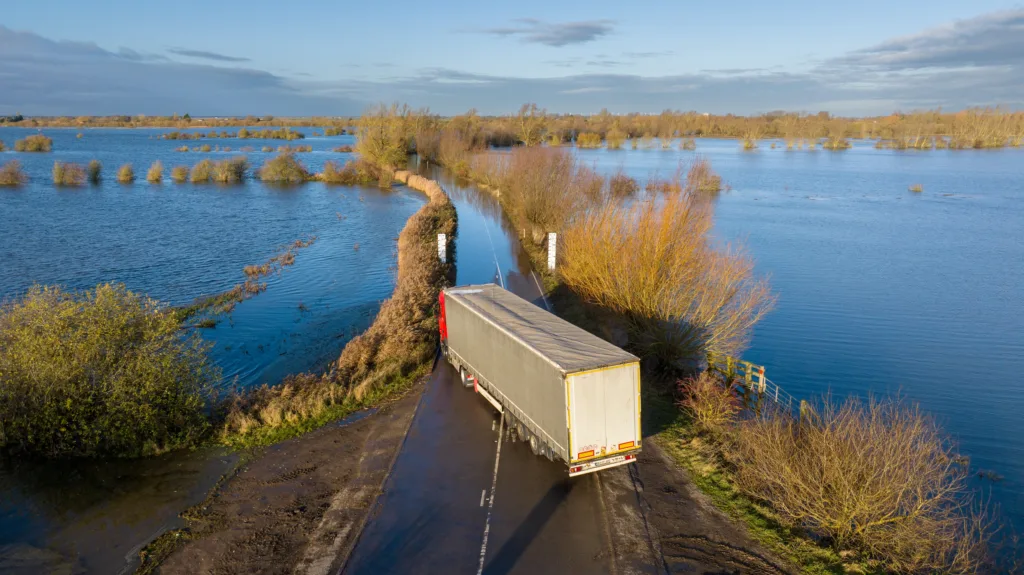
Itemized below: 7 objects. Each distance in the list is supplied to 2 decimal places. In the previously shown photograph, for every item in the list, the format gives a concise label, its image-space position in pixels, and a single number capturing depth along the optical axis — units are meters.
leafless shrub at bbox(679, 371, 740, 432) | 16.66
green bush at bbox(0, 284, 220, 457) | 15.26
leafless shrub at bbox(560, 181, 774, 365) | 21.38
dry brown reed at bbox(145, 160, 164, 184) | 79.81
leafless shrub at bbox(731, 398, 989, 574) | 11.76
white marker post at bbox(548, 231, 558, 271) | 33.34
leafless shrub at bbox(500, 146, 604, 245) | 40.28
